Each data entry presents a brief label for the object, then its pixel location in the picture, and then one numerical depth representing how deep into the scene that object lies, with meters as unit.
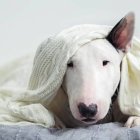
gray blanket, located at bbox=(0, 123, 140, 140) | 0.86
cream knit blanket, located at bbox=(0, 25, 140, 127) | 0.94
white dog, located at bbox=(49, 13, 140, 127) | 0.88
